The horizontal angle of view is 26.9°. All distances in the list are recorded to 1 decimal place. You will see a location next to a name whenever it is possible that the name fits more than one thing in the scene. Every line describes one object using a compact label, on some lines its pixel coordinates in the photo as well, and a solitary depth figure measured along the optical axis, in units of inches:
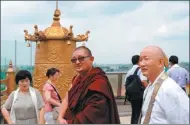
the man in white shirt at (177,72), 294.5
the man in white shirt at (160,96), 102.3
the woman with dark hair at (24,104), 177.6
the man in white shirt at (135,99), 225.6
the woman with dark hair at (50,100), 226.2
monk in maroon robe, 128.0
